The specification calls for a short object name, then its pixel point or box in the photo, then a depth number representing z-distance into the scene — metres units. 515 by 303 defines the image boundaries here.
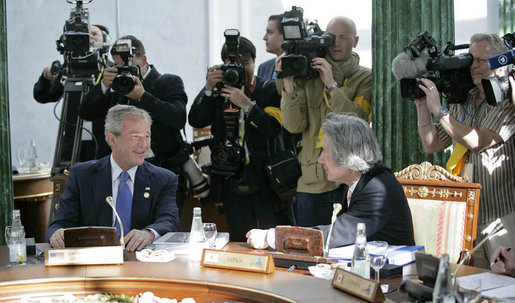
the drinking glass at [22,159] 4.93
